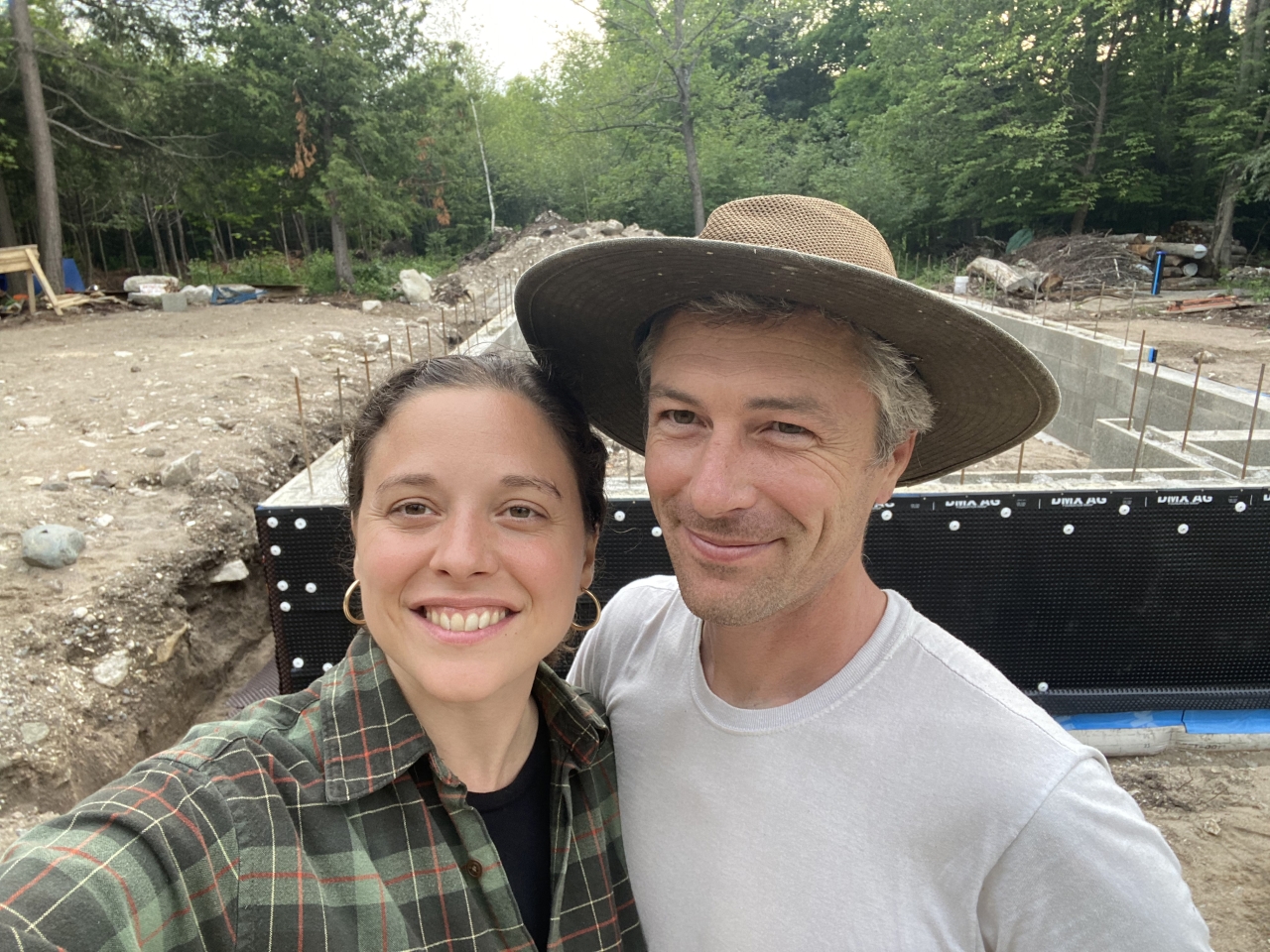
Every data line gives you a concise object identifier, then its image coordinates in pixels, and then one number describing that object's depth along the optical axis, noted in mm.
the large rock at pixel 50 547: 4871
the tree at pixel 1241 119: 19844
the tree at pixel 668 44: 21672
